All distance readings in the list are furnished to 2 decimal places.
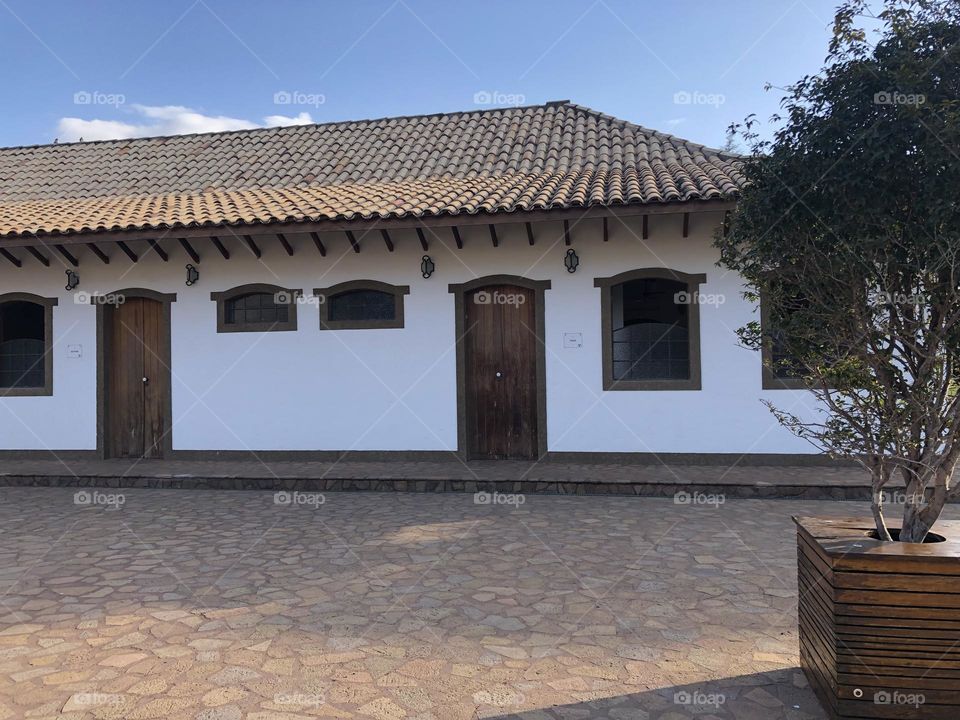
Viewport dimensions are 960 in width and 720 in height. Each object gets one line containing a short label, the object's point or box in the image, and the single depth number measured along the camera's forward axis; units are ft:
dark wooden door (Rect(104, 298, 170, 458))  34.53
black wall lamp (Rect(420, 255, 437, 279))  31.63
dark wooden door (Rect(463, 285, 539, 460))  31.89
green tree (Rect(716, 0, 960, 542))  9.58
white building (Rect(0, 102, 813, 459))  29.73
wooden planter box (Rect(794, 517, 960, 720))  8.99
